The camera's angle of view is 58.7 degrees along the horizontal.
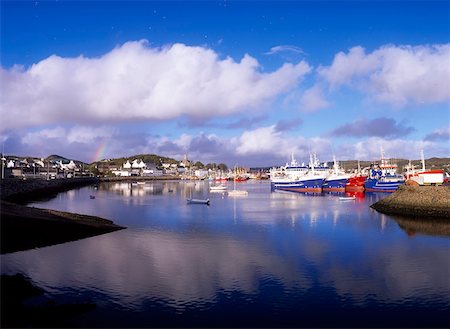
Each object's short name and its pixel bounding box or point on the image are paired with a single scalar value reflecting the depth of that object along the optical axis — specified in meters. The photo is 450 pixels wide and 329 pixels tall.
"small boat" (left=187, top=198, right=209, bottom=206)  61.91
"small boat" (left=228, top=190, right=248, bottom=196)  81.59
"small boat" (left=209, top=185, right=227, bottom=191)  99.41
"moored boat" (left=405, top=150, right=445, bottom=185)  58.78
